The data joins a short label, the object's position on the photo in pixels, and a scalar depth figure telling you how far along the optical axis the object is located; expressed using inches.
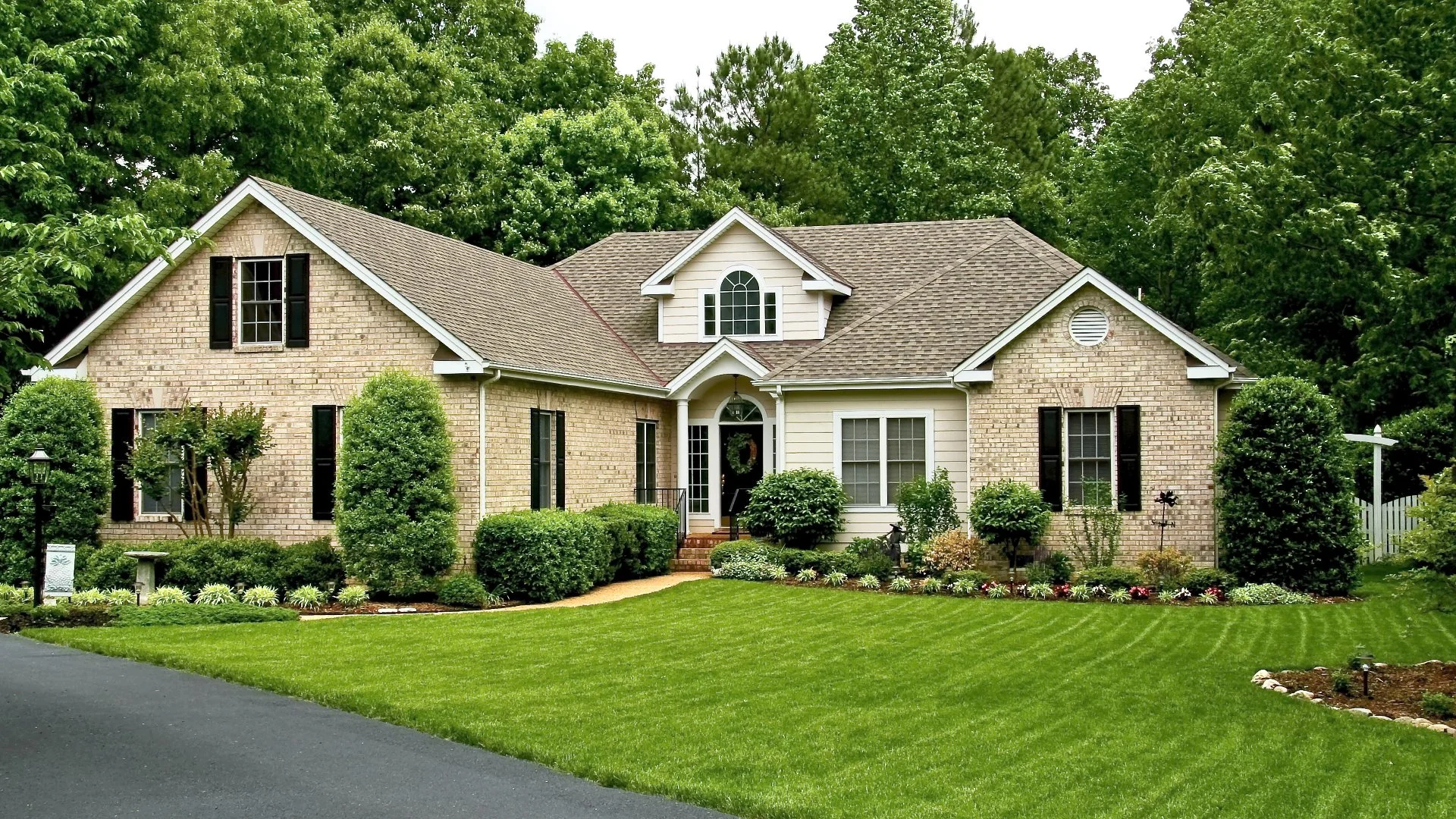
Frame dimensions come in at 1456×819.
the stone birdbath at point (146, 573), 808.9
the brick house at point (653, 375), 875.4
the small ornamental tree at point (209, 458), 841.5
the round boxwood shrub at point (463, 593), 793.6
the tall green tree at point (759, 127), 1967.3
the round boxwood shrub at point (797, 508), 971.3
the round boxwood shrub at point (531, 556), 822.5
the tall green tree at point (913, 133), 1707.7
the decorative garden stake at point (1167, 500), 902.9
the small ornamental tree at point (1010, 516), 903.7
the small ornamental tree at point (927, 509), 948.6
